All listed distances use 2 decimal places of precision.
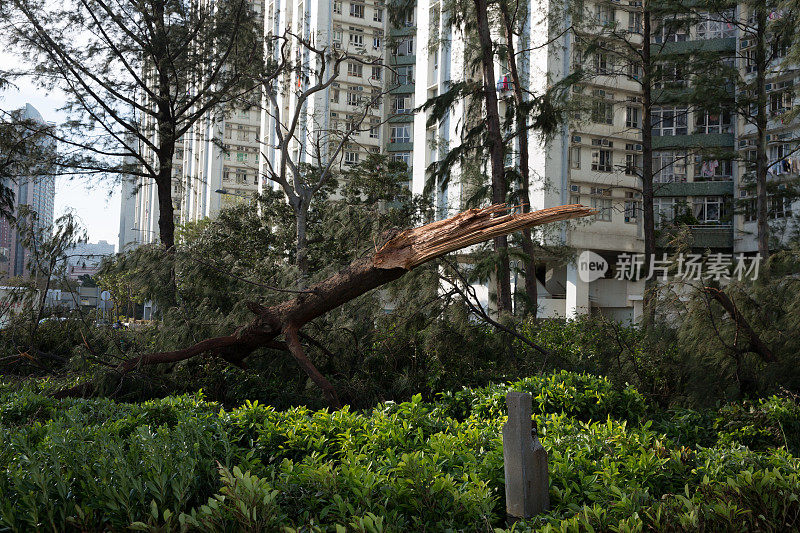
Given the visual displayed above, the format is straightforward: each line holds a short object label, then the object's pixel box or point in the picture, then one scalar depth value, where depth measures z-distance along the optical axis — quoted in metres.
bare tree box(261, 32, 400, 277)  12.98
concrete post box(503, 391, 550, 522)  2.91
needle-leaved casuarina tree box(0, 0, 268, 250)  14.02
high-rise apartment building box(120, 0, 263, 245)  64.31
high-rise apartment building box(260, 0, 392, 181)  43.94
